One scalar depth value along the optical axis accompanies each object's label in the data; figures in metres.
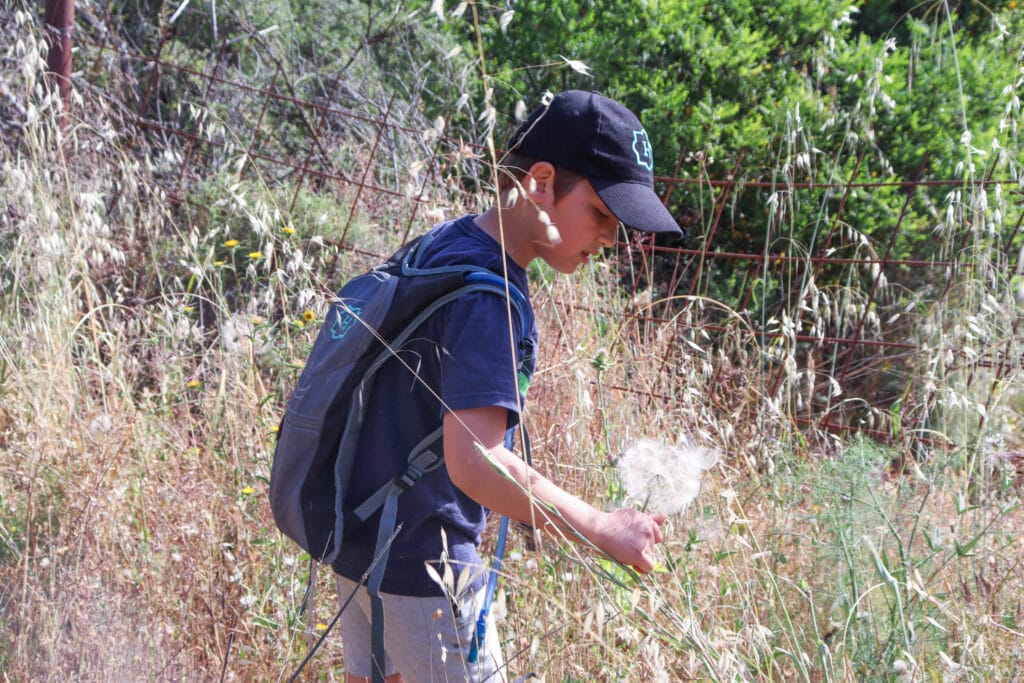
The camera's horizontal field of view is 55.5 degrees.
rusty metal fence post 4.11
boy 1.61
